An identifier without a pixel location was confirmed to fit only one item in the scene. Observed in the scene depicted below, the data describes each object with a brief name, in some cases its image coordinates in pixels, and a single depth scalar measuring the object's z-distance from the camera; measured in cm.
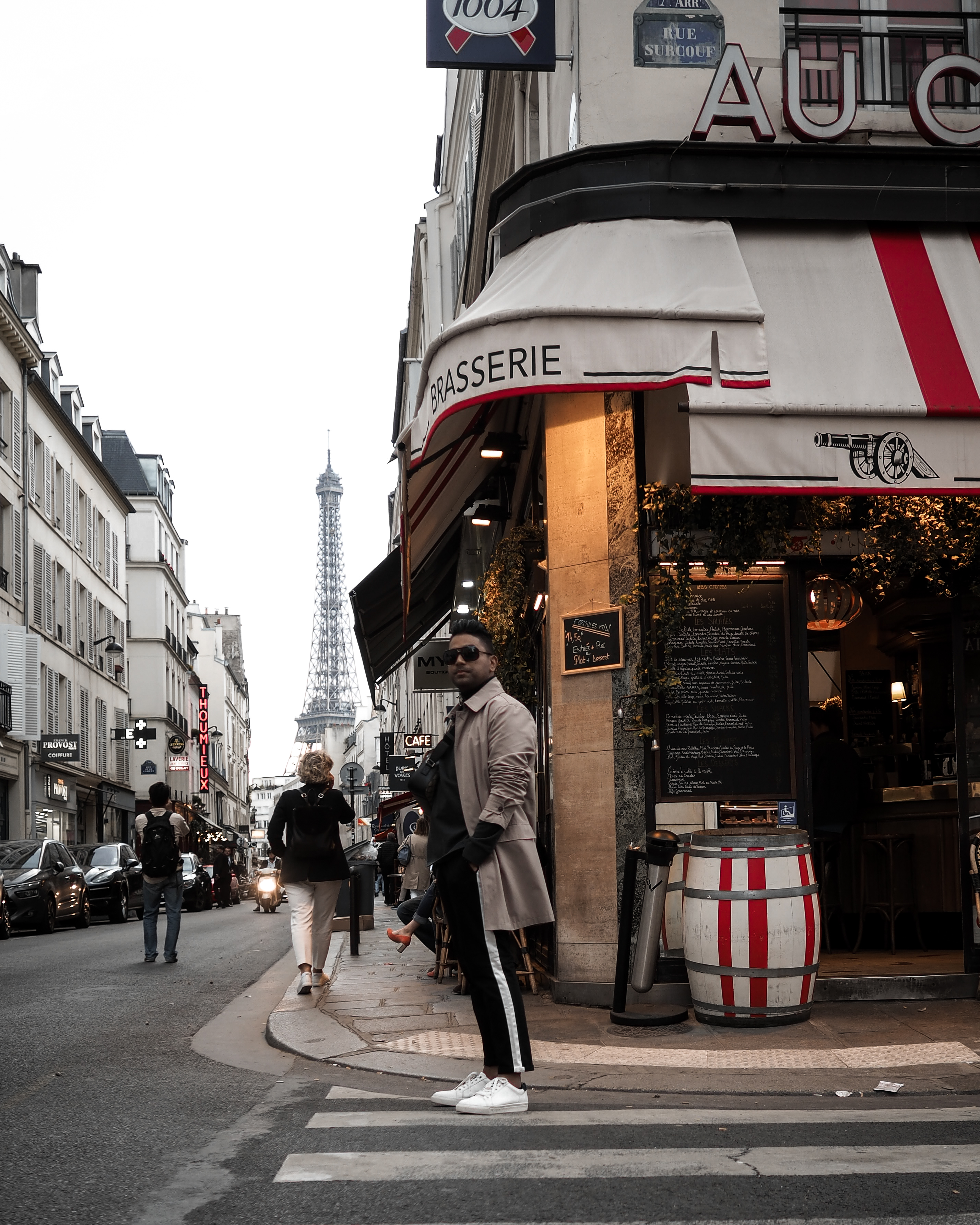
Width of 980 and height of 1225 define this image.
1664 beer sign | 916
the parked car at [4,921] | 1984
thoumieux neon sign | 7950
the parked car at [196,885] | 3130
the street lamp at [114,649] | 4416
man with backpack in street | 1397
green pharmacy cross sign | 4594
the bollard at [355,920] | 1316
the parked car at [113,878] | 2666
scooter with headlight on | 3272
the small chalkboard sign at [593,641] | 859
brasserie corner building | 788
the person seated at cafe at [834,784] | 1038
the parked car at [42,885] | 2128
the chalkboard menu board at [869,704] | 1230
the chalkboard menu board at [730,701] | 866
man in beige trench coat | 552
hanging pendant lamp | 1025
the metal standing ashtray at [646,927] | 766
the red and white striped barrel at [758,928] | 731
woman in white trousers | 1039
